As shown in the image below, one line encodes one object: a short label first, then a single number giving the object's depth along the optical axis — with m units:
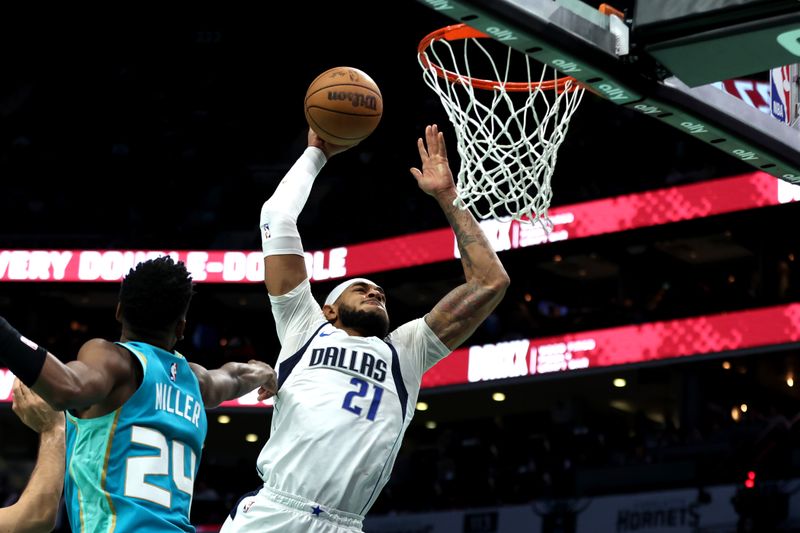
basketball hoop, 5.06
